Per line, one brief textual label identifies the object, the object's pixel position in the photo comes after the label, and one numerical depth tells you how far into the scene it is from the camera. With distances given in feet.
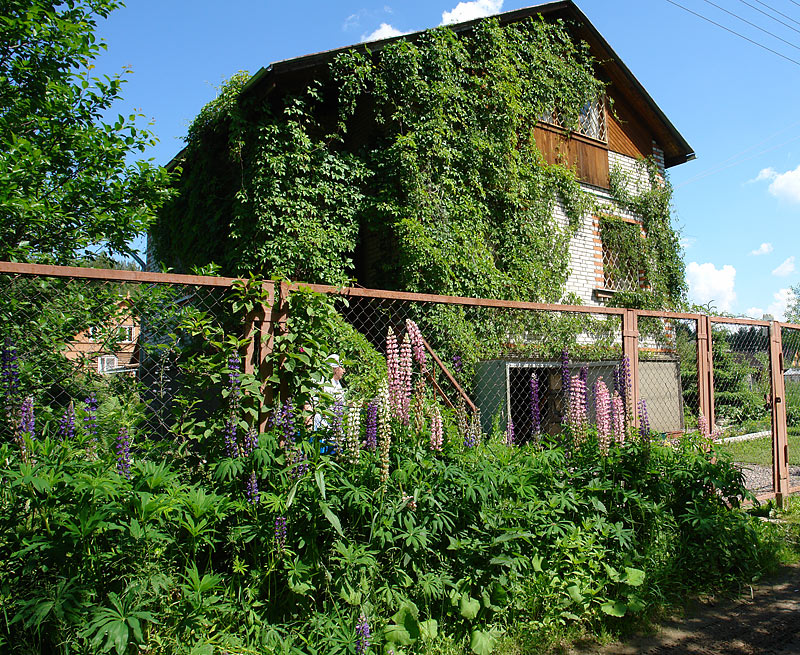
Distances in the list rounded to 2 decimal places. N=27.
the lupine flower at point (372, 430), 10.24
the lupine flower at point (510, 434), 13.79
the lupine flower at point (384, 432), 9.83
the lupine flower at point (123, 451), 8.71
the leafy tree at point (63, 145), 21.45
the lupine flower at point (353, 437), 10.08
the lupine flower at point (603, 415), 13.05
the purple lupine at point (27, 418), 8.61
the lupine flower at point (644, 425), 13.77
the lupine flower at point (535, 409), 14.33
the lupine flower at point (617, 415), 14.20
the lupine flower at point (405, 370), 11.34
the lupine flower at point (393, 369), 11.14
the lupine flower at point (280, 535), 8.80
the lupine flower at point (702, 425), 16.56
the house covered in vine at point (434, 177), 26.89
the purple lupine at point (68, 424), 9.08
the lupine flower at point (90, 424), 8.89
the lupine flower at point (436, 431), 11.01
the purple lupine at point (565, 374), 14.02
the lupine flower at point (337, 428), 10.28
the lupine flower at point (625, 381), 15.35
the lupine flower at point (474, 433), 12.30
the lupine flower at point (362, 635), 8.06
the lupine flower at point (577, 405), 13.28
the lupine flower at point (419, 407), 11.09
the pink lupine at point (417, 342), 11.75
